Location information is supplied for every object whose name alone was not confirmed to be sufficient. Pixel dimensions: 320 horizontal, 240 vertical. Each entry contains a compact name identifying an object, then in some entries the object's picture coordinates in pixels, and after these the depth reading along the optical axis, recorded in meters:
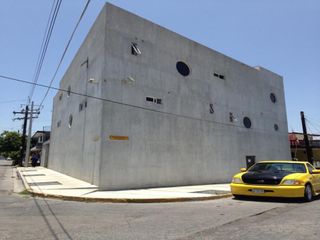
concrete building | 13.05
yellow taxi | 8.80
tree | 58.94
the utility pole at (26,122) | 34.18
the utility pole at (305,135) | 30.92
